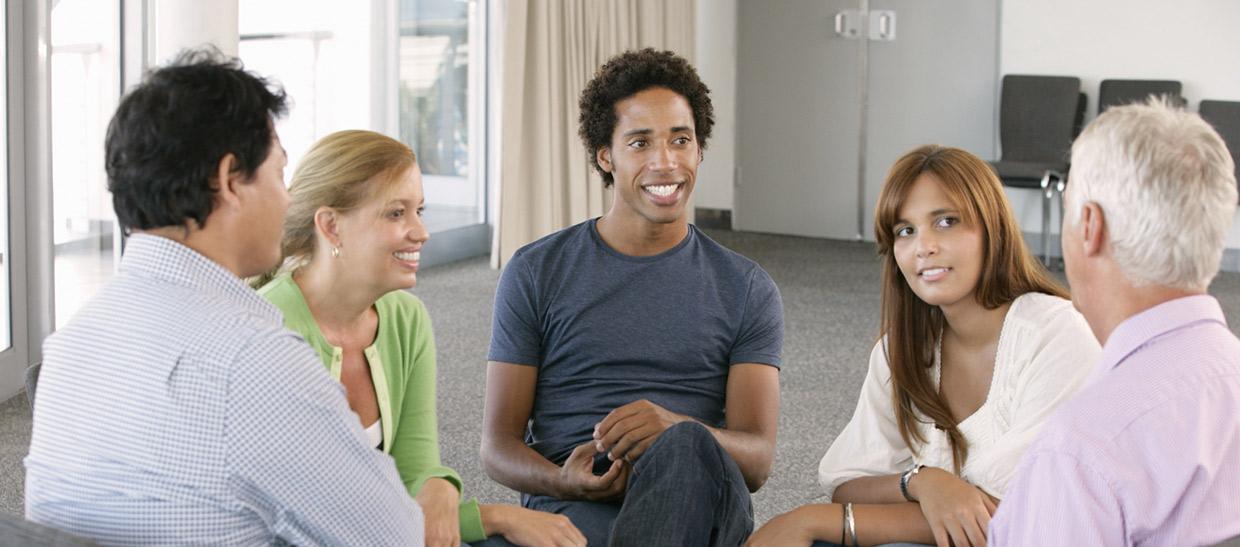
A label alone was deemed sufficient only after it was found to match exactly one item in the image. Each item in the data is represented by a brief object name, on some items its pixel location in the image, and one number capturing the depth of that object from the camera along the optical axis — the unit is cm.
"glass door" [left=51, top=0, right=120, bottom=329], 482
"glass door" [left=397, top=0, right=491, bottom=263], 722
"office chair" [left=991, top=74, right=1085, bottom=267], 791
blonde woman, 203
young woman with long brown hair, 195
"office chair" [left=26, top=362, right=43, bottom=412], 162
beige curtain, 728
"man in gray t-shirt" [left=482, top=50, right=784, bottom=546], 236
